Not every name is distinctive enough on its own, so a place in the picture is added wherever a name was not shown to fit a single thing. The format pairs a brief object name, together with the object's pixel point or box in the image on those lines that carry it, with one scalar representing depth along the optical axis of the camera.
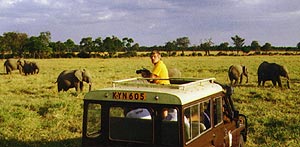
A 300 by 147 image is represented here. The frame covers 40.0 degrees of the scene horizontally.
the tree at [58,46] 102.00
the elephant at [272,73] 24.56
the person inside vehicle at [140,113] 5.91
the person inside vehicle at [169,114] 5.67
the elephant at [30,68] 36.97
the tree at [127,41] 109.72
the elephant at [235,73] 26.44
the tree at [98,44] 103.19
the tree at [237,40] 134.56
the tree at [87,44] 107.28
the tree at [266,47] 117.56
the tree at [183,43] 138.90
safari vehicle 5.64
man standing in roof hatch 8.10
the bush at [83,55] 83.38
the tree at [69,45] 110.06
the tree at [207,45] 120.32
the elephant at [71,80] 21.69
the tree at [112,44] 102.00
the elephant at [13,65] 38.38
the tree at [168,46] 120.75
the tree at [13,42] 94.50
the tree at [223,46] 121.69
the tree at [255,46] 115.75
